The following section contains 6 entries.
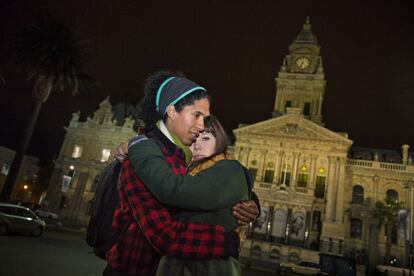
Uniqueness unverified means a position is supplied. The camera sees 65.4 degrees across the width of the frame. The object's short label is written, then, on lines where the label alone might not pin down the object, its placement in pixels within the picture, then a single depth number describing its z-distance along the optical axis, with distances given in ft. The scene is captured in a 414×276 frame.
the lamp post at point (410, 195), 127.95
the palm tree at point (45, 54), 84.58
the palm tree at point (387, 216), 126.62
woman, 6.86
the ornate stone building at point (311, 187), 125.90
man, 7.14
